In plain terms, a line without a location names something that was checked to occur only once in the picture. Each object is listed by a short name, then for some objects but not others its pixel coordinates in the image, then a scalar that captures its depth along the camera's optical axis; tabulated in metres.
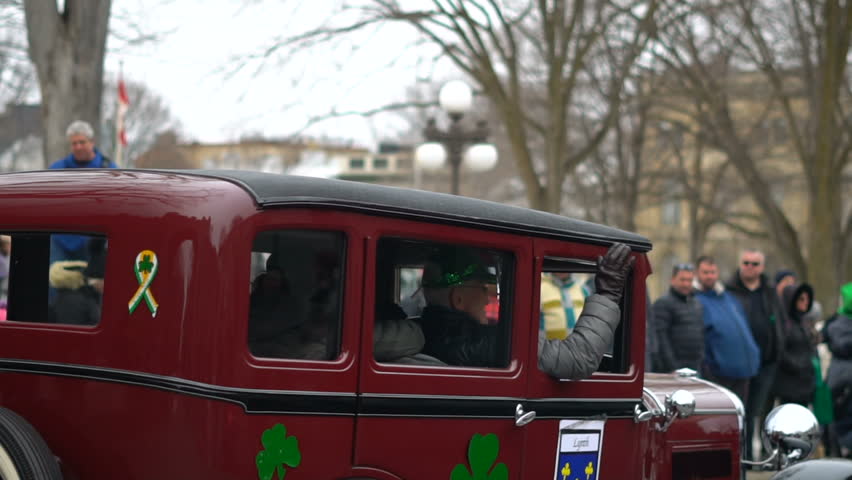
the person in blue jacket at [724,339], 9.76
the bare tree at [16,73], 24.00
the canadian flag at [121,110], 14.57
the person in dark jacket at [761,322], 10.57
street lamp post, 15.70
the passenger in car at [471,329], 4.57
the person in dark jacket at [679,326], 9.44
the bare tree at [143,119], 34.99
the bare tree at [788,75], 19.77
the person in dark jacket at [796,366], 10.73
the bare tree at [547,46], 18.39
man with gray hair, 8.12
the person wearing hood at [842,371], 8.84
